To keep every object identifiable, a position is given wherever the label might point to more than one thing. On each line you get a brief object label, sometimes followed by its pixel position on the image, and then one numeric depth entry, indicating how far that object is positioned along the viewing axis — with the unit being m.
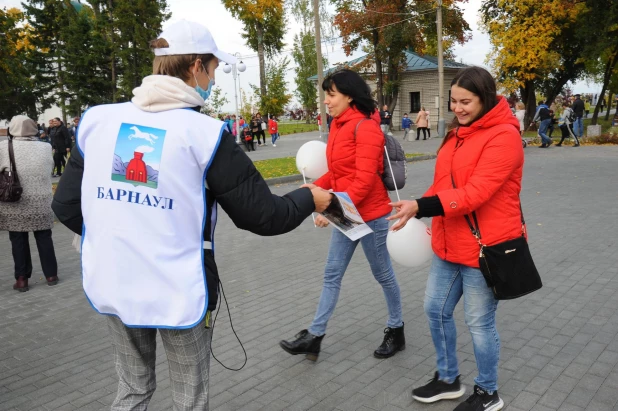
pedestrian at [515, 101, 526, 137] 20.88
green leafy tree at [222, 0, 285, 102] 44.38
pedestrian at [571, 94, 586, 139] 24.08
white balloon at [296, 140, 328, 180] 3.97
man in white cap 1.96
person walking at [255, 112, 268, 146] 28.20
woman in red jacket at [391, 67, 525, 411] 2.85
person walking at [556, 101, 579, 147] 21.59
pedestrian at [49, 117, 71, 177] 17.53
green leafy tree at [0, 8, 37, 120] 44.06
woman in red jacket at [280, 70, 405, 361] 3.68
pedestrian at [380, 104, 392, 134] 29.02
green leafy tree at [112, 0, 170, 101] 37.15
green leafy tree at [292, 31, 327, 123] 63.83
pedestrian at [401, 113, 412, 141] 32.25
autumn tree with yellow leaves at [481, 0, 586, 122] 29.23
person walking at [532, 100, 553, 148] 21.50
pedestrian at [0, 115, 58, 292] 6.08
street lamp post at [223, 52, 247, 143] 23.53
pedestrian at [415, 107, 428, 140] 28.92
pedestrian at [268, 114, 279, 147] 29.75
